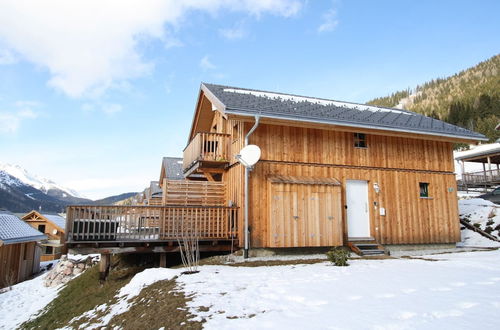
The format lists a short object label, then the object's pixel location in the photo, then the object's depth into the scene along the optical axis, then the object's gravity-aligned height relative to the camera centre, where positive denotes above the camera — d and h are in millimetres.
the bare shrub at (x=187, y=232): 10727 -413
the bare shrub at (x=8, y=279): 21281 -3580
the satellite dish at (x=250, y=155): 11008 +1870
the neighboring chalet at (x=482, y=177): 33069 +3895
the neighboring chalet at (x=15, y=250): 21270 -2074
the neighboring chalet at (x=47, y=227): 41938 -1022
